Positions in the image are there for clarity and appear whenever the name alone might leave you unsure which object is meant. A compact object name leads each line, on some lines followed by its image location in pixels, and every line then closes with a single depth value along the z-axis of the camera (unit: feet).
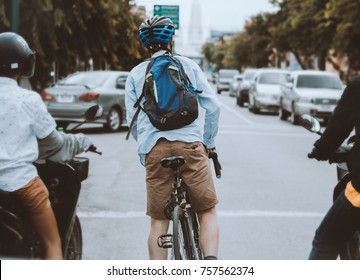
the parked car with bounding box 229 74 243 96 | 96.29
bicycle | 12.87
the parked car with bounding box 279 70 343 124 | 61.67
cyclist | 13.29
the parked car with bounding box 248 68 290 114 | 75.66
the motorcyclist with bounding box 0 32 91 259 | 11.19
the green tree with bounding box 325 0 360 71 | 85.10
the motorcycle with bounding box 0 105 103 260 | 11.43
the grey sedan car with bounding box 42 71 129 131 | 43.34
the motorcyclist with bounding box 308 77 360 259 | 10.62
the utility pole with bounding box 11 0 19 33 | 32.55
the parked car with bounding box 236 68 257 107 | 86.02
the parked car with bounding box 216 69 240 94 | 116.26
